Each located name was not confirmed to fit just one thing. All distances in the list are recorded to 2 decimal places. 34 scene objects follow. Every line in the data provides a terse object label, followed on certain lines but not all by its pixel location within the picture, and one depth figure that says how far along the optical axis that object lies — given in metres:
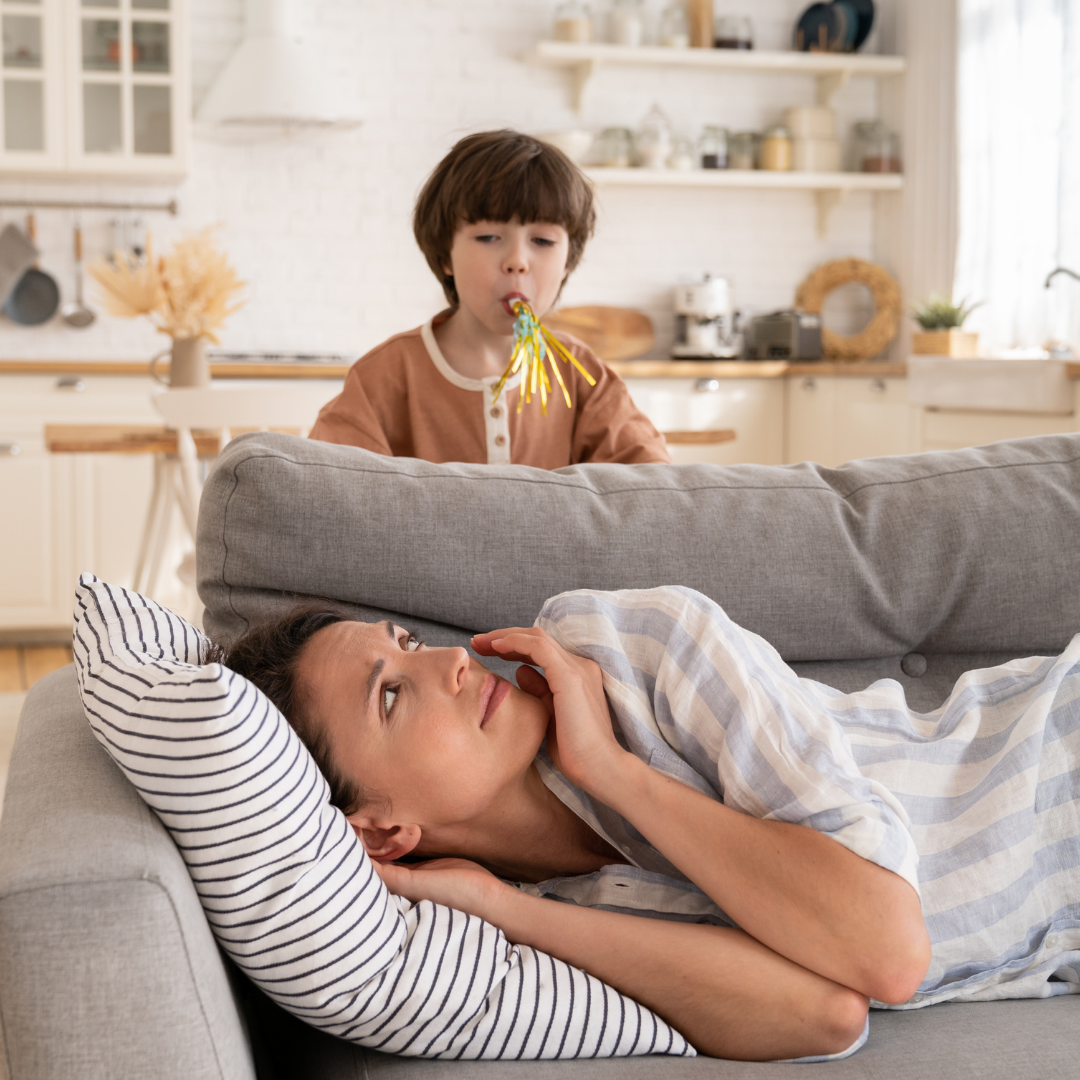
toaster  5.12
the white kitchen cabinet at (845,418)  4.43
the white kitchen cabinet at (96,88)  4.54
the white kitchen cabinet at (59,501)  4.34
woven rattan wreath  5.33
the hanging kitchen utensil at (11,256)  4.82
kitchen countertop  4.38
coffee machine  5.17
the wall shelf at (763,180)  5.12
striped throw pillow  0.86
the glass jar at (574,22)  5.05
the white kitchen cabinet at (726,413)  4.87
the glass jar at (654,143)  5.17
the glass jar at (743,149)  5.33
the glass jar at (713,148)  5.24
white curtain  4.23
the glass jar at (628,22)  5.12
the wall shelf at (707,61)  5.03
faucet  3.96
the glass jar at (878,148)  5.35
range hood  4.60
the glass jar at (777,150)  5.29
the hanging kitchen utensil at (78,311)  4.91
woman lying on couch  0.95
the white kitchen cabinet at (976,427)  3.54
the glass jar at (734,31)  5.23
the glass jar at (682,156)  5.21
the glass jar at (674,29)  5.17
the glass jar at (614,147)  5.18
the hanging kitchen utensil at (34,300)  4.89
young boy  1.97
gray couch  0.95
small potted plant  4.40
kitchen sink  3.46
